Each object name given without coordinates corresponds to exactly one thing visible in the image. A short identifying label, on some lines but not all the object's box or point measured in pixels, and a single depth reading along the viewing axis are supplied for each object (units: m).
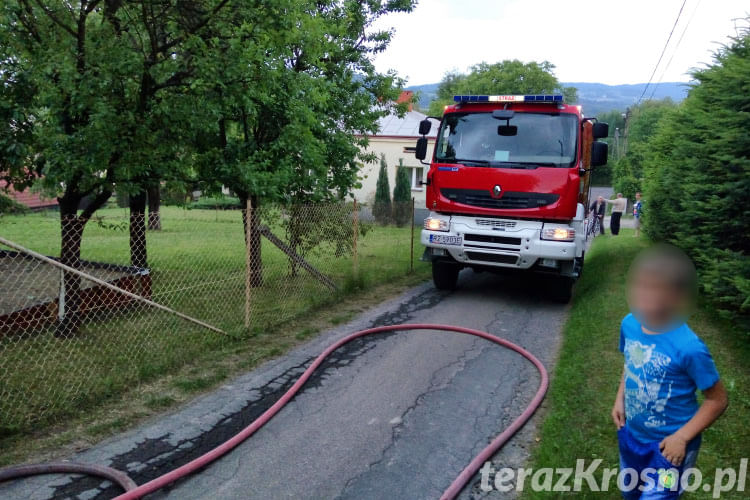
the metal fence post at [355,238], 9.34
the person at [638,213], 17.91
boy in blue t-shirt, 2.17
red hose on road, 3.31
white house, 29.84
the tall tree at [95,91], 5.50
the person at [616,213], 19.08
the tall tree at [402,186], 28.61
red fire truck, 7.90
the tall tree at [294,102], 6.39
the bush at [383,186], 28.20
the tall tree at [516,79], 43.12
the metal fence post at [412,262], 11.66
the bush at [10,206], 6.04
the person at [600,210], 20.39
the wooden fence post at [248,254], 6.30
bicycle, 20.60
